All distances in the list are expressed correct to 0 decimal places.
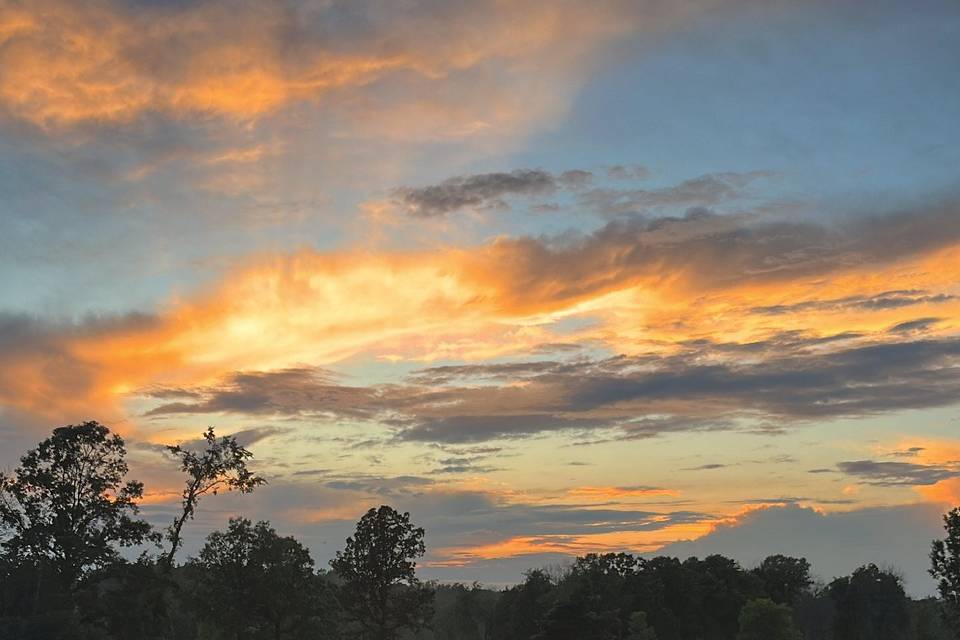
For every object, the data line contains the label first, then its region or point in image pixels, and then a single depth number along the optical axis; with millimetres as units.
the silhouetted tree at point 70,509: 68688
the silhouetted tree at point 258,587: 76438
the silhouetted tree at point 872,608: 149250
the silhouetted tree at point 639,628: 106588
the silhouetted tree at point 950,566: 69312
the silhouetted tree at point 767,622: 103562
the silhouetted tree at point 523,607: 122750
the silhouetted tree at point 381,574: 86125
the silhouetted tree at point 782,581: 134750
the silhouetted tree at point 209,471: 71375
